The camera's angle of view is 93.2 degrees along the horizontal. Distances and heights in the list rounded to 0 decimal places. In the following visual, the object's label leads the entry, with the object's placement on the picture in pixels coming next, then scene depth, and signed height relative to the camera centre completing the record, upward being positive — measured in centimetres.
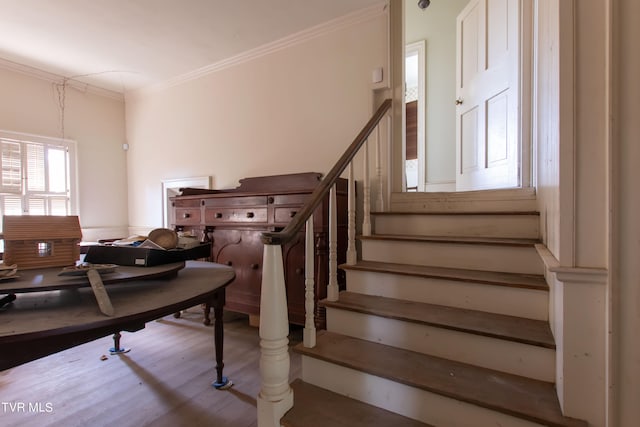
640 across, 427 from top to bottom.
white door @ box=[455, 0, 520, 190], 219 +91
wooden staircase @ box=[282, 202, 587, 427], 118 -62
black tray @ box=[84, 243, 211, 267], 137 -20
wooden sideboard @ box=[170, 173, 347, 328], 223 -15
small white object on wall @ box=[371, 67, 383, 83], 253 +112
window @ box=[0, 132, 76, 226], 340 +44
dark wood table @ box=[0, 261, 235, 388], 85 -33
